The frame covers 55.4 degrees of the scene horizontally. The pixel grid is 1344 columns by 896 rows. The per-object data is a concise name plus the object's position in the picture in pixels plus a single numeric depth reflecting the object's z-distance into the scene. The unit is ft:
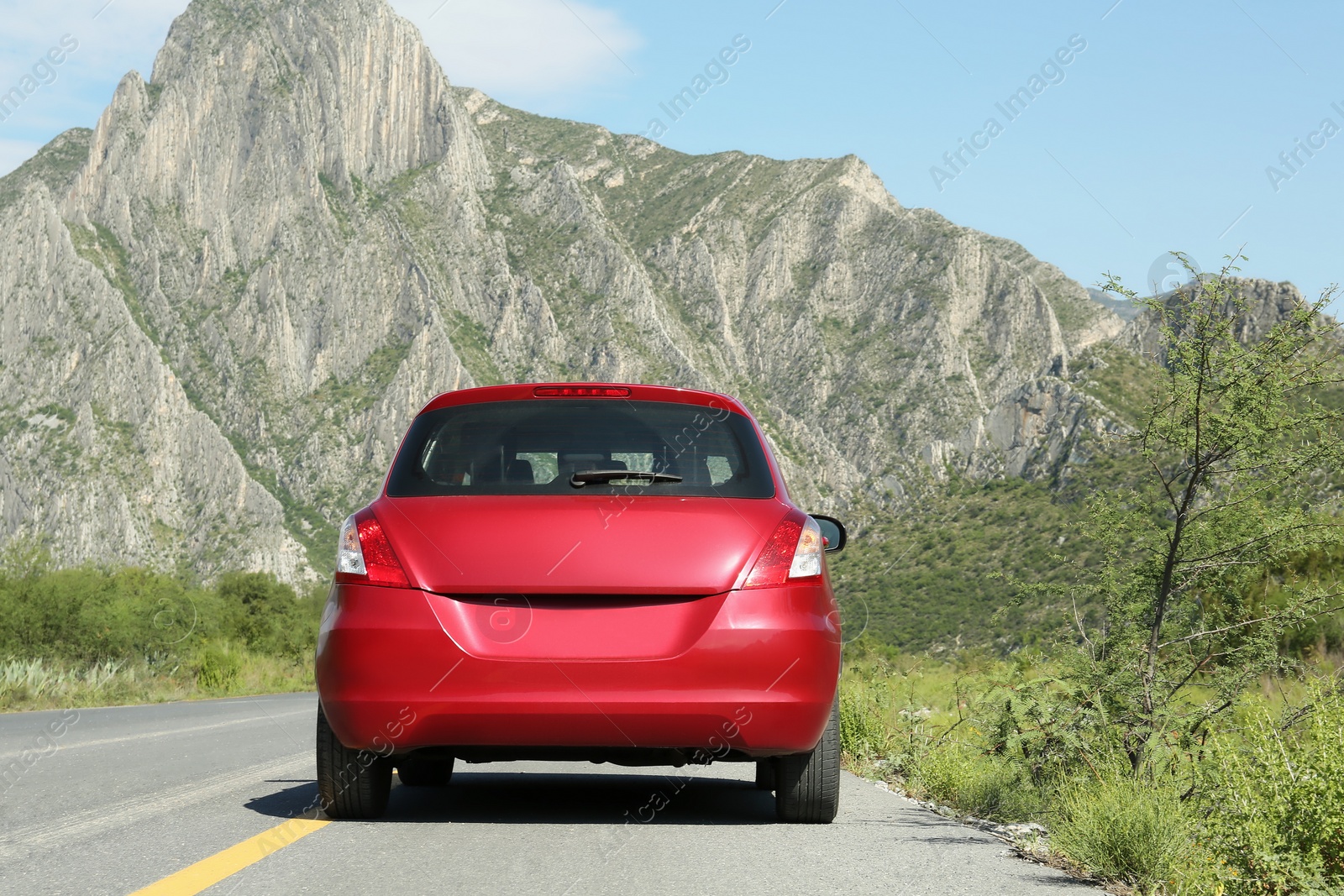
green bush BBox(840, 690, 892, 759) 32.65
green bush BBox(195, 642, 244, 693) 88.17
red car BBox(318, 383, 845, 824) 15.72
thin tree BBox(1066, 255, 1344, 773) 22.25
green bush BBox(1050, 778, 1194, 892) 14.58
